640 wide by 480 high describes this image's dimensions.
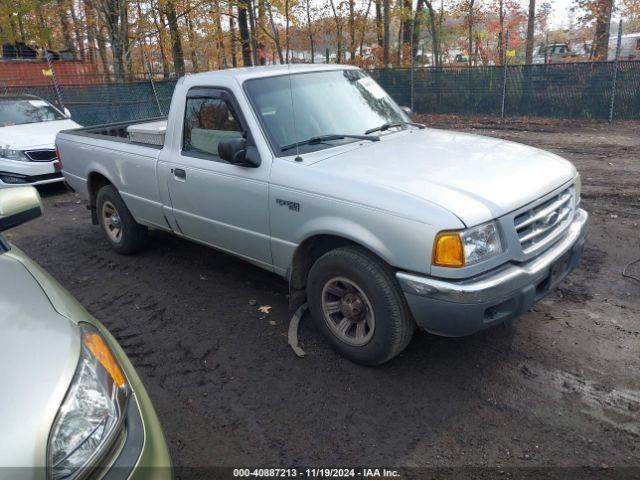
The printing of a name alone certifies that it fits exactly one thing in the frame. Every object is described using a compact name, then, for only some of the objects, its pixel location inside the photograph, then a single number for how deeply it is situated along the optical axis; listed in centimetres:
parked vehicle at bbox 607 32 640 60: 2346
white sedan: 851
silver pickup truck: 287
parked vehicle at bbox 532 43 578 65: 2413
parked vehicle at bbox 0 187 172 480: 156
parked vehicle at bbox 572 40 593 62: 2058
